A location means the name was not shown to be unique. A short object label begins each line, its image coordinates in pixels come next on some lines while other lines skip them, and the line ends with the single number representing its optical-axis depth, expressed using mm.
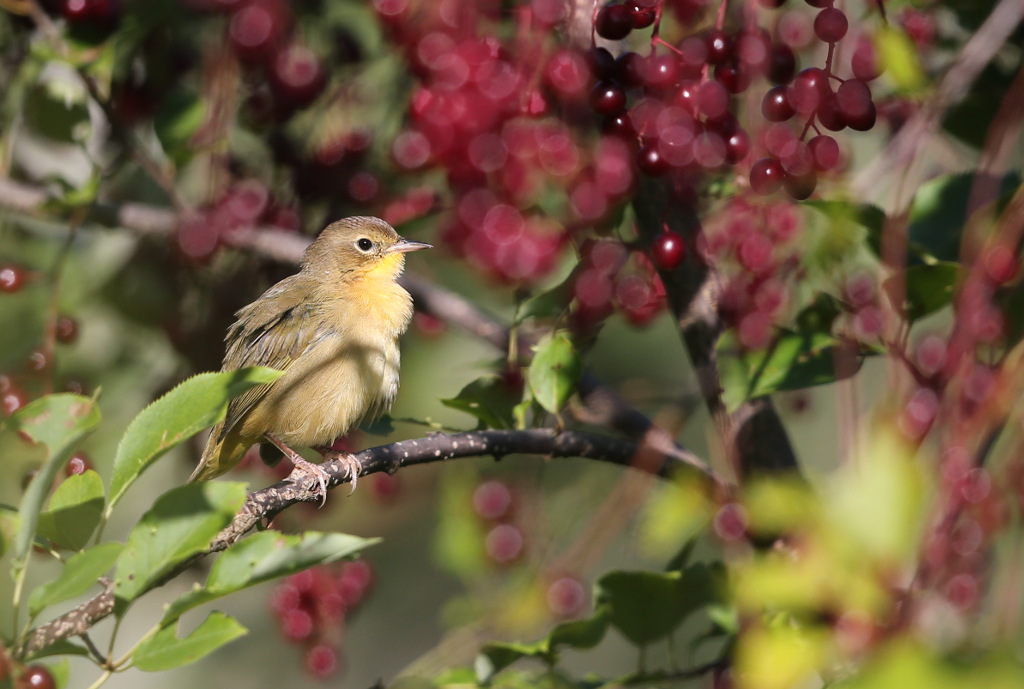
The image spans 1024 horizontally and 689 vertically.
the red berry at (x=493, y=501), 5957
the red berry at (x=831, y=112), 4023
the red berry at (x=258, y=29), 6812
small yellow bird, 6566
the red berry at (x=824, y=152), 4113
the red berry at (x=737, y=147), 4379
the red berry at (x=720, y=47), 4242
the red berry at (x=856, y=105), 3967
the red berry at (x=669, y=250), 4613
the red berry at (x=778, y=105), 4090
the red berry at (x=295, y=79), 7184
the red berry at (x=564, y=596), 5398
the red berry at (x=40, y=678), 3420
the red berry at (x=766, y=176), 4082
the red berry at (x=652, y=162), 4277
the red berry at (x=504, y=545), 5859
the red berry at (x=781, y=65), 4324
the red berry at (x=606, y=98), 4328
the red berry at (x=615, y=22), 4105
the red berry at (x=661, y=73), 4242
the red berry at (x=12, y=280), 6902
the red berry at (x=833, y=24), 3963
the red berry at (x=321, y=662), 7102
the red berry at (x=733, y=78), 4254
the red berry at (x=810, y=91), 4020
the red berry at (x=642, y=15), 4105
